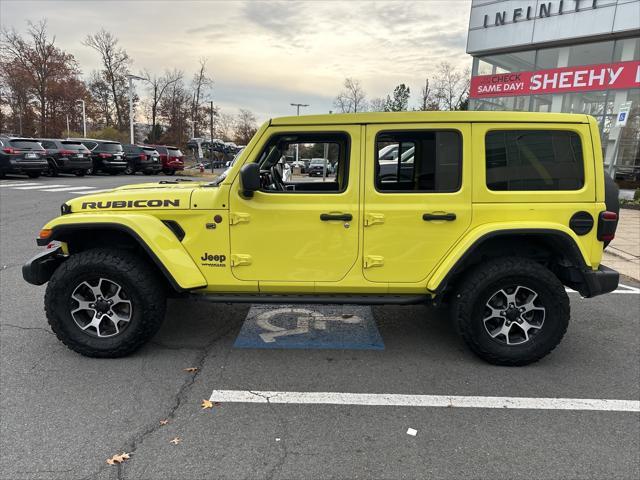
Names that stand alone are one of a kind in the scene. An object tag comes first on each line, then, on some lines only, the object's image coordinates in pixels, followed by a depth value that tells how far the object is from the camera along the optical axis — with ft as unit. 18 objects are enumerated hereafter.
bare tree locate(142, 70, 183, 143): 189.26
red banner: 49.96
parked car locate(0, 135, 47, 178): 55.57
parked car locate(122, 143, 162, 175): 78.38
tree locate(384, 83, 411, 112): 185.77
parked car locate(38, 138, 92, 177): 63.93
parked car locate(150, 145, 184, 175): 84.58
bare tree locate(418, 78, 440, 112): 136.77
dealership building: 49.88
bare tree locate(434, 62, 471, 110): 128.67
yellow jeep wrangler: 10.96
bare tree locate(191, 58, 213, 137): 179.83
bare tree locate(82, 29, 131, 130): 168.45
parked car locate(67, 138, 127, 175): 74.23
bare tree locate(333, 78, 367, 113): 157.28
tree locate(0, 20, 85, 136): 147.95
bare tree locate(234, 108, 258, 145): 222.03
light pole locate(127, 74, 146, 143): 106.63
